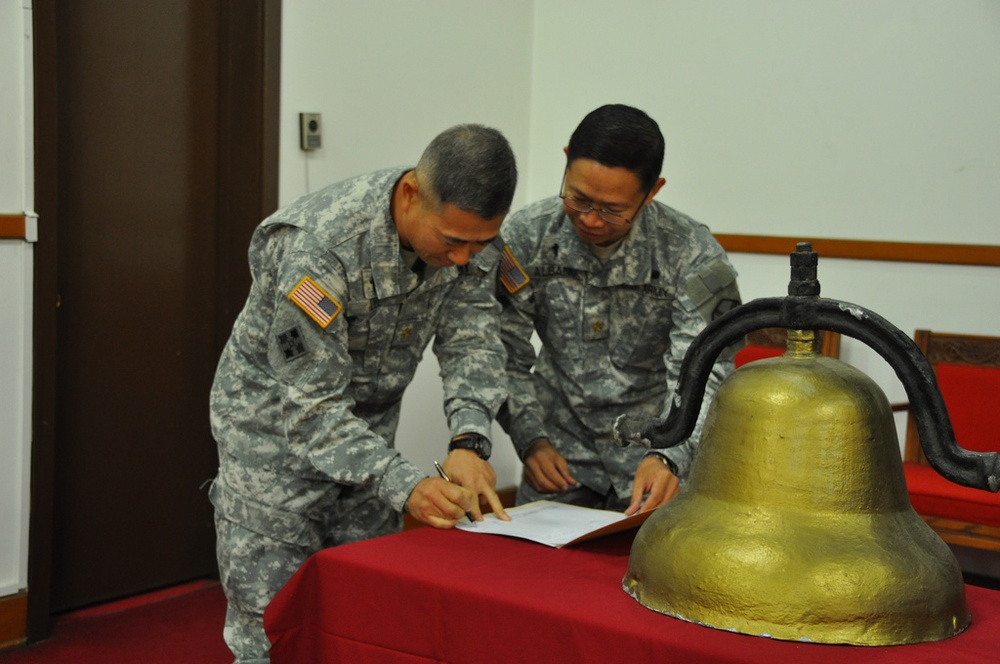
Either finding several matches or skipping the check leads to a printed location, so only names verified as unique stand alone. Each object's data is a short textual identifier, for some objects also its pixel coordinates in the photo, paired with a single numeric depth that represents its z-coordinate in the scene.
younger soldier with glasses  2.08
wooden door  3.03
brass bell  1.07
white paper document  1.51
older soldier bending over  1.66
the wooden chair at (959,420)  2.95
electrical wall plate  3.38
